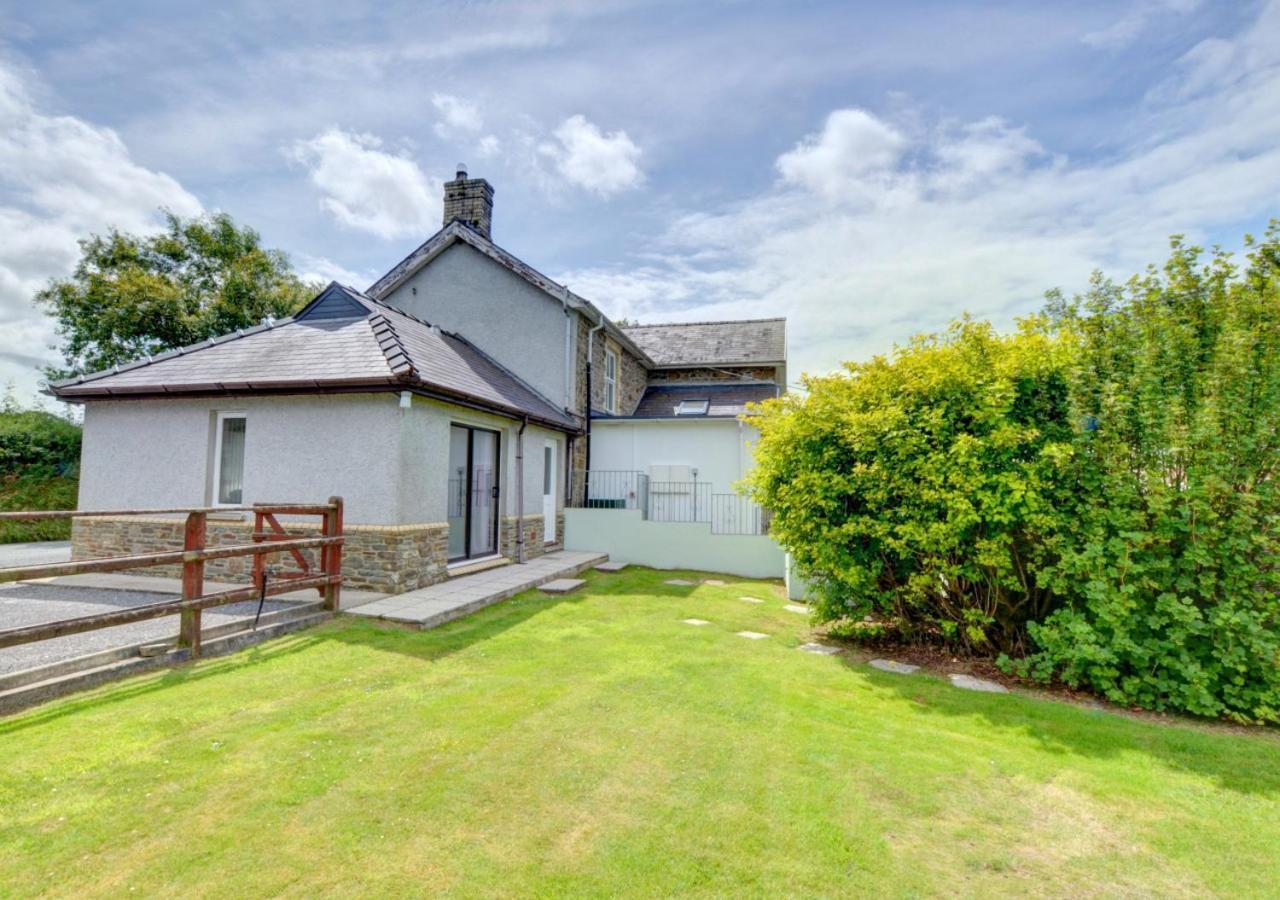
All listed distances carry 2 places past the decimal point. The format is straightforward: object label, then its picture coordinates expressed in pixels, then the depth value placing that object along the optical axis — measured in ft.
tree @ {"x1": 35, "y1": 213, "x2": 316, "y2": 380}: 76.79
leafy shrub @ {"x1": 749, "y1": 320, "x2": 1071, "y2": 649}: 20.76
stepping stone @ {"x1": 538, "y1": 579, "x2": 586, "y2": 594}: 33.58
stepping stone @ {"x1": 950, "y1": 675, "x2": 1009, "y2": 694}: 19.65
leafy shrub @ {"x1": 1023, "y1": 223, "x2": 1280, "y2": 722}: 17.53
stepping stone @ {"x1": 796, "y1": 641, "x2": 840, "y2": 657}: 23.49
